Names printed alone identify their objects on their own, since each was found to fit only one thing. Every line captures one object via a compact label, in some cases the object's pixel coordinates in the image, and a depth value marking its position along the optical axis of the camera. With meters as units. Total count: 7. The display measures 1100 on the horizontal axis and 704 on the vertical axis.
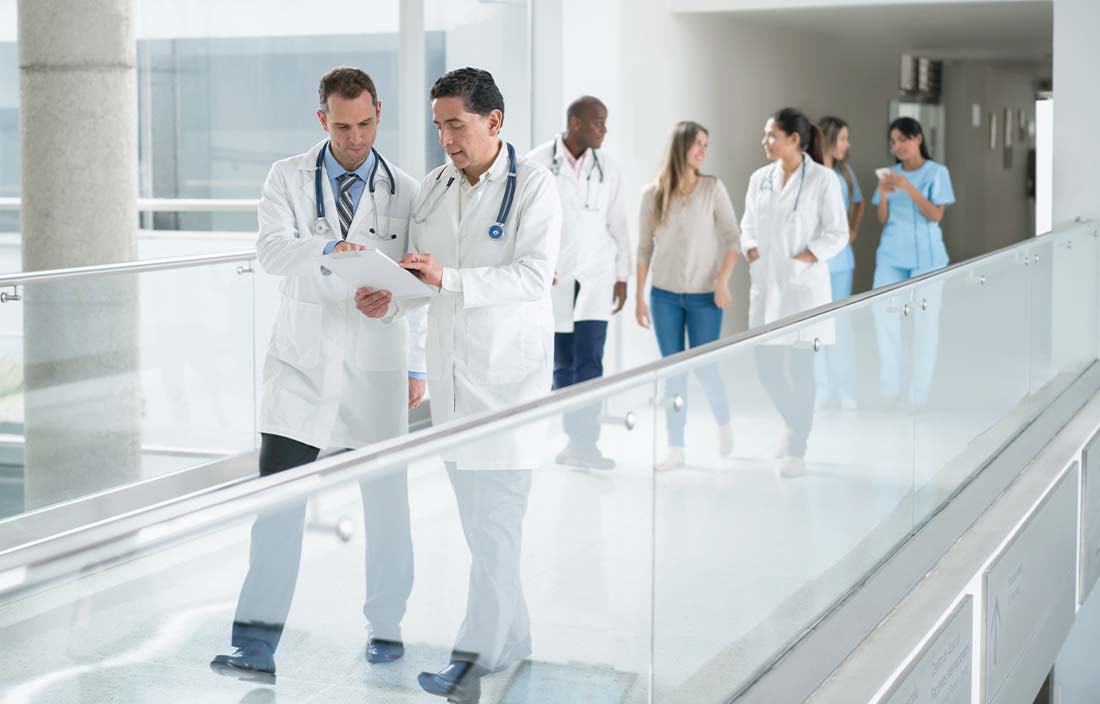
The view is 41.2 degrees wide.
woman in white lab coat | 7.23
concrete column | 7.01
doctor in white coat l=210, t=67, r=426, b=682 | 3.88
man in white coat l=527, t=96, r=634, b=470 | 7.31
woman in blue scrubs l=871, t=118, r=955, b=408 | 8.77
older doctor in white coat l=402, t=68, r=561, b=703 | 3.74
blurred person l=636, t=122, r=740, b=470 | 7.34
